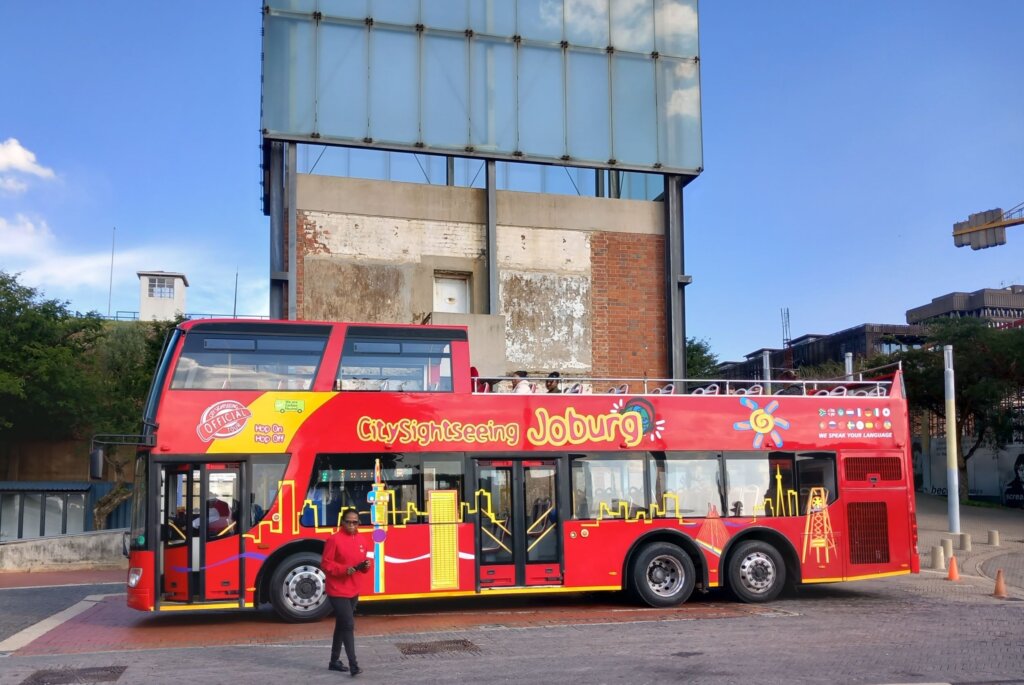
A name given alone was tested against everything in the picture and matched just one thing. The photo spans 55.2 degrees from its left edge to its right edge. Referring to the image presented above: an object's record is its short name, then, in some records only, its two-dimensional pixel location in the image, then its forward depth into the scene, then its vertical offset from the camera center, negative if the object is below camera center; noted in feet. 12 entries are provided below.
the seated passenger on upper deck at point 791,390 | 48.02 +3.29
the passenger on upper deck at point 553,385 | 47.90 +3.38
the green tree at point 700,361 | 167.84 +15.89
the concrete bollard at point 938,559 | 63.98 -7.17
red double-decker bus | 42.14 -1.20
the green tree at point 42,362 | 134.82 +13.19
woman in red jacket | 31.40 -3.93
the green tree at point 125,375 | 131.44 +11.76
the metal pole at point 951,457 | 76.95 -0.63
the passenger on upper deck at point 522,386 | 46.78 +3.20
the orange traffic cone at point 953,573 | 58.65 -7.42
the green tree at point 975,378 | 134.21 +9.96
